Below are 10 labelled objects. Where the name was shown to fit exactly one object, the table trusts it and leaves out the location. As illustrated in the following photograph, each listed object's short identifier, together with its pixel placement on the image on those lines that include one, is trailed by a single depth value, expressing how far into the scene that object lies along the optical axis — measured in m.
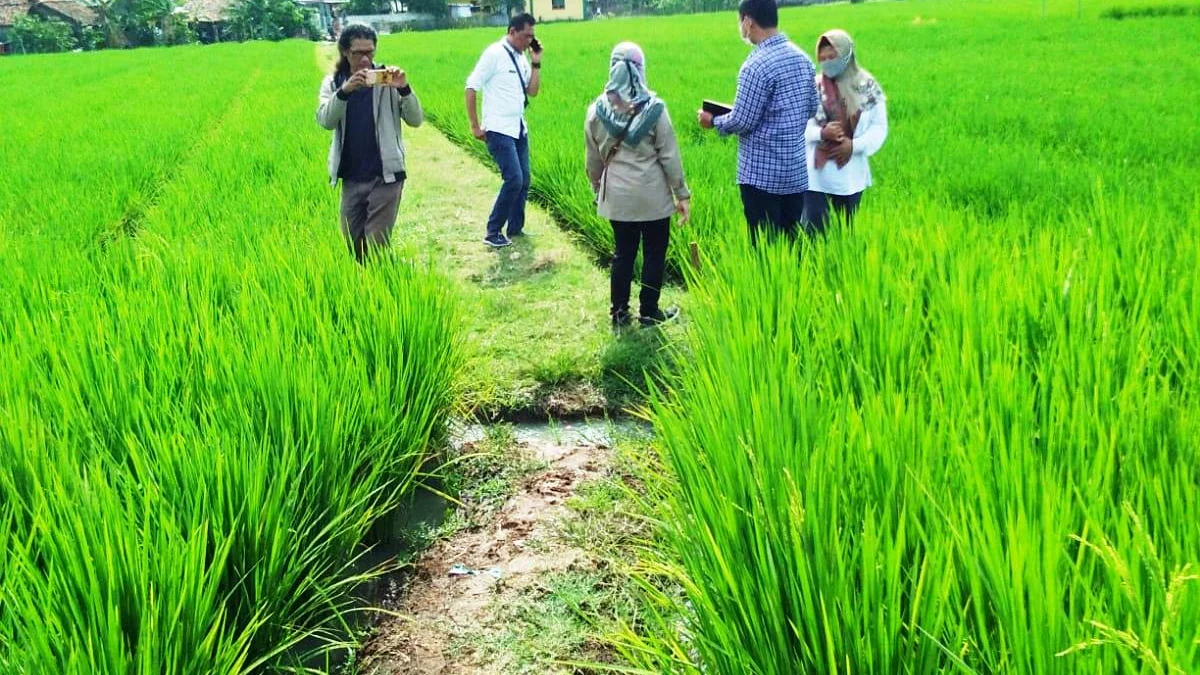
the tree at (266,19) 51.47
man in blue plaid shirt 3.55
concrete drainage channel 2.10
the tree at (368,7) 57.88
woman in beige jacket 3.65
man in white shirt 5.26
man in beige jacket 3.76
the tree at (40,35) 45.06
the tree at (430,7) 54.82
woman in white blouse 3.72
